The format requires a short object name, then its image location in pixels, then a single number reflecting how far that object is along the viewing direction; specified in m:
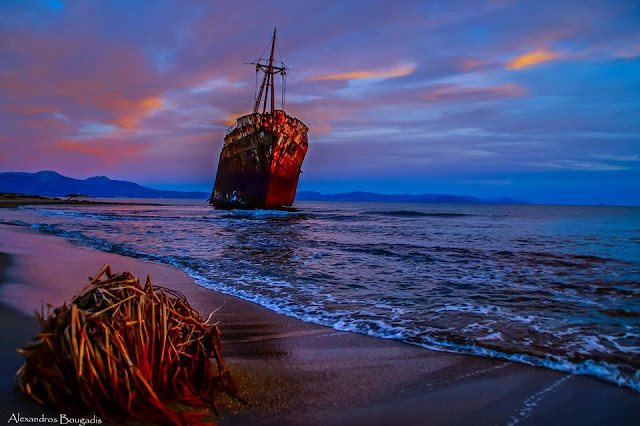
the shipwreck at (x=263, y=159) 29.50
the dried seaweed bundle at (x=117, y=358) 1.80
